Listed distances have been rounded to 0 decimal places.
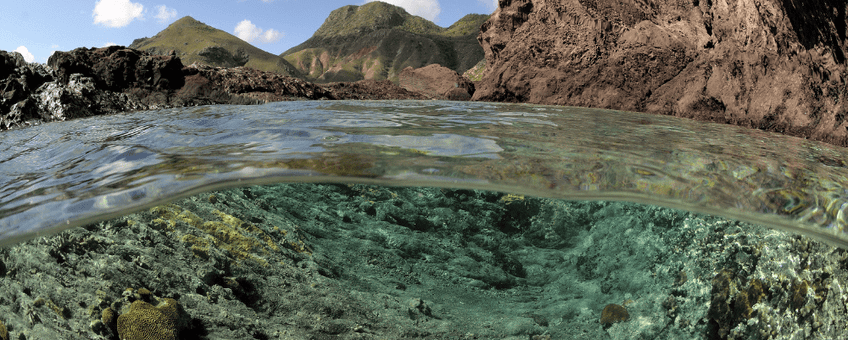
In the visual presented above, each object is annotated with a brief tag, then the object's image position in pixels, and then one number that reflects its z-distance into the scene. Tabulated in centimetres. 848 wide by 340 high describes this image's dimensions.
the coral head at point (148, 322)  283
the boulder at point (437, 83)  1694
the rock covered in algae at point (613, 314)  404
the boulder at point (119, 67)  1020
